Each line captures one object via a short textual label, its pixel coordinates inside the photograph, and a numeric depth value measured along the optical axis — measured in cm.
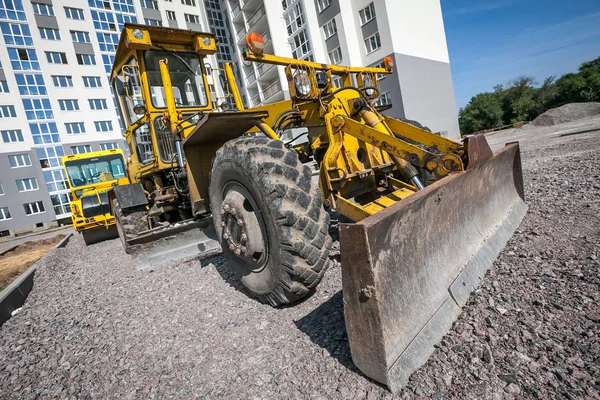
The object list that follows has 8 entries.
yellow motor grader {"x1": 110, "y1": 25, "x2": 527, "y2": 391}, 170
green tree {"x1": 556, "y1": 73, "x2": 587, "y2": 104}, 4175
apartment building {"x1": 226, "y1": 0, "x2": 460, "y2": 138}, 2352
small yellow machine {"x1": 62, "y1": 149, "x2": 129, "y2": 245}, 924
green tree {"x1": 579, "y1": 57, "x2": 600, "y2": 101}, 4146
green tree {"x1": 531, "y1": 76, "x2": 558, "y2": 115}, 4134
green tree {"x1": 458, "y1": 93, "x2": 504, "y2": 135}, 4144
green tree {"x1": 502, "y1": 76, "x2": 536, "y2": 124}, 4084
